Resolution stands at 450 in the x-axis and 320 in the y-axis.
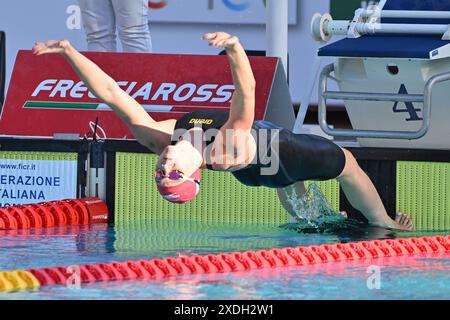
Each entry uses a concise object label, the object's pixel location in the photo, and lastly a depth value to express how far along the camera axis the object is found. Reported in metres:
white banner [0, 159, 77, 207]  15.08
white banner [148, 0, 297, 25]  20.98
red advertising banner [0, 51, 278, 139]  15.02
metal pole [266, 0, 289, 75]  15.34
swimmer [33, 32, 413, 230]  11.65
